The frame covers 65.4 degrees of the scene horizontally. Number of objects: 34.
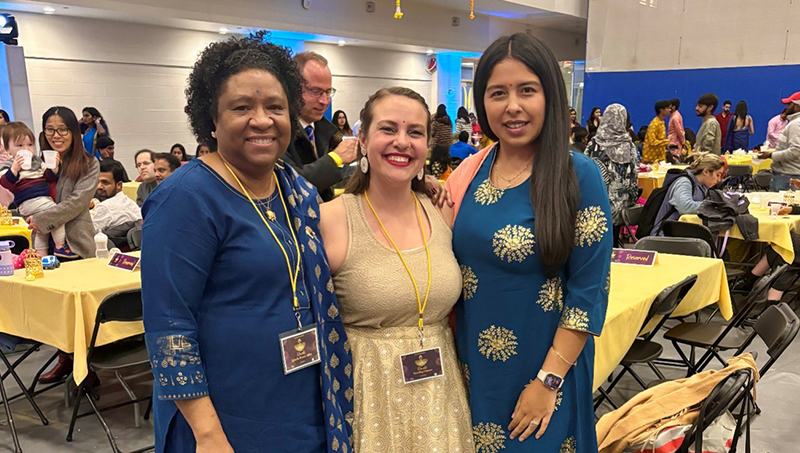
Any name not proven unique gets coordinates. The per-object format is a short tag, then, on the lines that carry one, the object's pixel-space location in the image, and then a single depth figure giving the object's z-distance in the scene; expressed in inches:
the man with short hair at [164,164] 207.3
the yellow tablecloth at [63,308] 122.0
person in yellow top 376.5
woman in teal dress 61.9
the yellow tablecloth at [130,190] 296.0
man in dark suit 85.5
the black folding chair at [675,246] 160.2
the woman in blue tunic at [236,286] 50.3
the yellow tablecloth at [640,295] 107.0
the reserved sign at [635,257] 141.6
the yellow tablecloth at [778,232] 187.3
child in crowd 165.0
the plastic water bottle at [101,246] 153.1
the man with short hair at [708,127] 367.9
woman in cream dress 61.8
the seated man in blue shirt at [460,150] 327.9
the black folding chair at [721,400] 73.2
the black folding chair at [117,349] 116.3
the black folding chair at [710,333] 128.0
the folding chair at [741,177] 314.0
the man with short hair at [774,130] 383.2
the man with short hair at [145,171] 223.5
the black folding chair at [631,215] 214.1
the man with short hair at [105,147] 313.8
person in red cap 252.2
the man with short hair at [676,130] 407.8
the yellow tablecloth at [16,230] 193.7
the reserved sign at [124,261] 141.9
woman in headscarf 239.1
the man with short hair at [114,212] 192.2
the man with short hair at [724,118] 466.6
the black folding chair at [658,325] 118.1
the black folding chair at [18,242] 187.3
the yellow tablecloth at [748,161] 361.7
